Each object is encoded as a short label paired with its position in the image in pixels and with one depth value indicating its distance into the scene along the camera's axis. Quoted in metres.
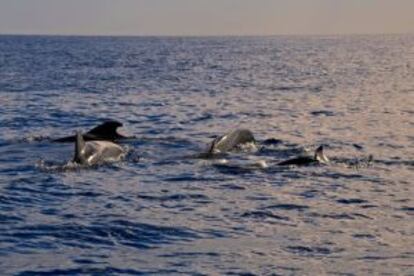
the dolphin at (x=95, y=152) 21.41
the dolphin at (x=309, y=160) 21.70
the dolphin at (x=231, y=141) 24.00
